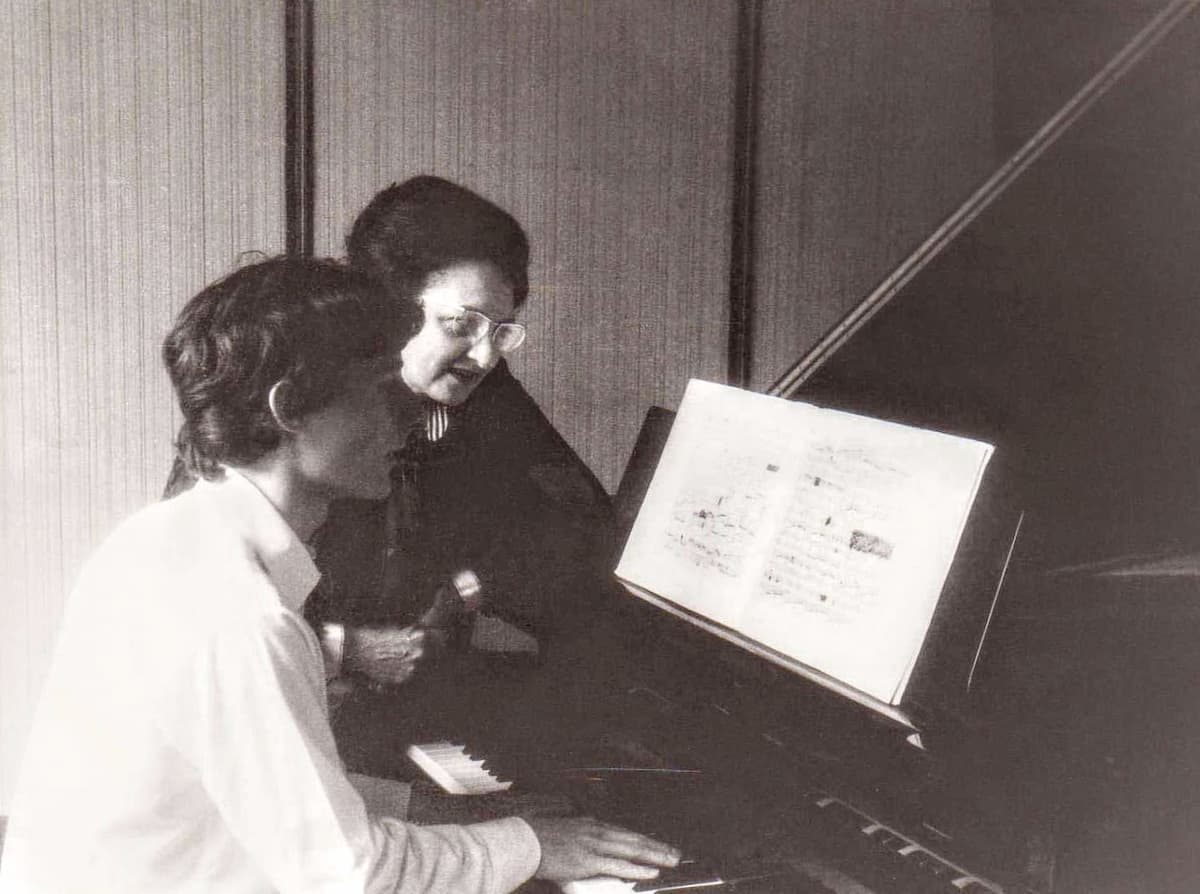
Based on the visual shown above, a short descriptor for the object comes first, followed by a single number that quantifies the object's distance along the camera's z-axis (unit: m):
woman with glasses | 1.62
